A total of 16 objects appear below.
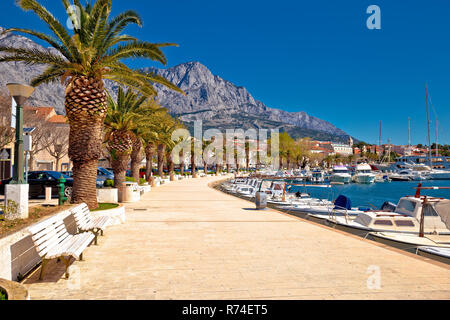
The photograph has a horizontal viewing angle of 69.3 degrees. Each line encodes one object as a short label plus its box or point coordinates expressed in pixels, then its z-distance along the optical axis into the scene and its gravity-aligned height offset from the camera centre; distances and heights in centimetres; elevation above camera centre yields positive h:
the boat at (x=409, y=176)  9319 -302
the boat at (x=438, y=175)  9951 -295
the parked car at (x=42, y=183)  1869 -99
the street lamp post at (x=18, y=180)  739 -33
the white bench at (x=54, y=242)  503 -134
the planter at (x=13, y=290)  323 -128
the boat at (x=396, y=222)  1271 -232
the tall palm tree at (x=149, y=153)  3330 +133
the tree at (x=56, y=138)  4488 +416
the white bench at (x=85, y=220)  770 -143
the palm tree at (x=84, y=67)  1134 +359
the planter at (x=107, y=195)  1589 -142
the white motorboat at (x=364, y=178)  8262 -319
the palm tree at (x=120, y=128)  1959 +233
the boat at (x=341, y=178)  8178 -313
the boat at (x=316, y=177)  7586 -276
